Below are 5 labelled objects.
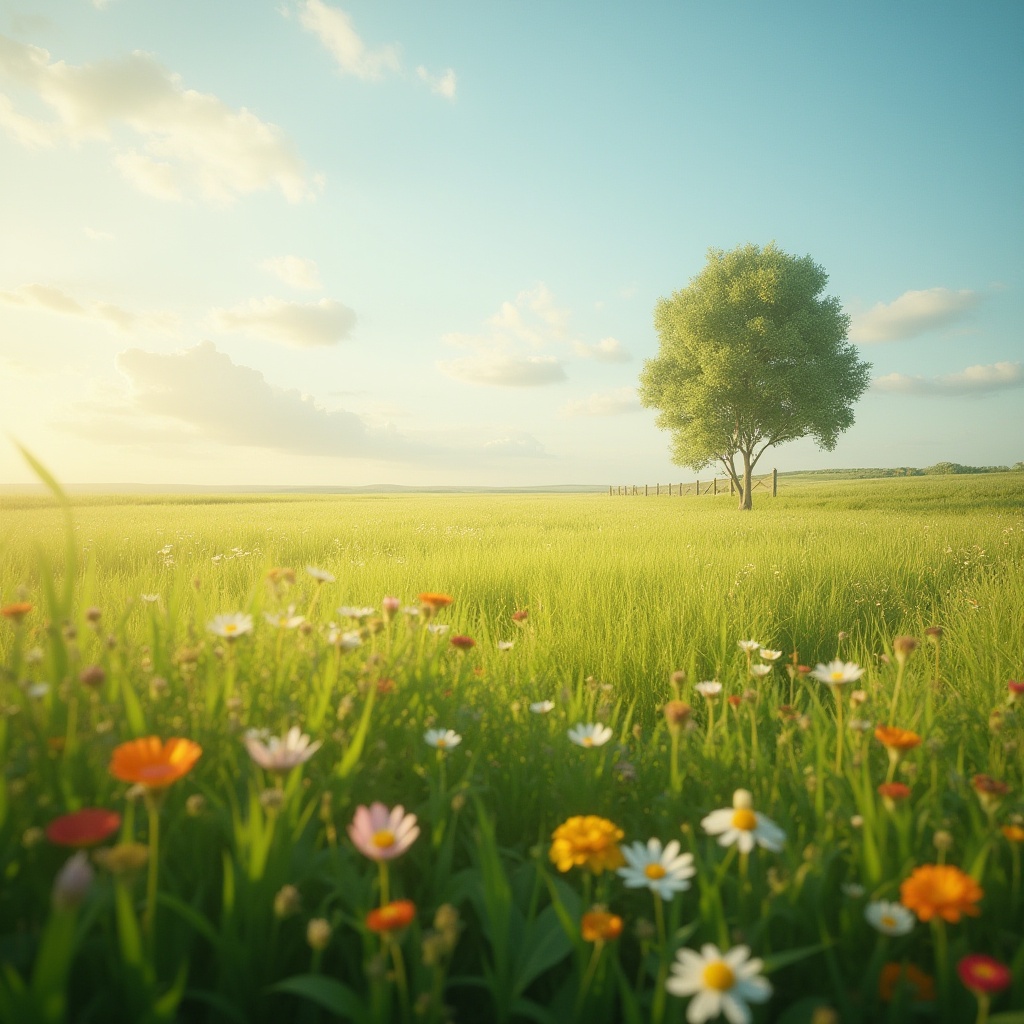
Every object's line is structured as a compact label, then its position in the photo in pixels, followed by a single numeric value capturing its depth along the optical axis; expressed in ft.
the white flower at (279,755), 1.37
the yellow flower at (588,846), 1.50
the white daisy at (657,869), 1.39
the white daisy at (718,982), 1.10
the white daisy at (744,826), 1.45
